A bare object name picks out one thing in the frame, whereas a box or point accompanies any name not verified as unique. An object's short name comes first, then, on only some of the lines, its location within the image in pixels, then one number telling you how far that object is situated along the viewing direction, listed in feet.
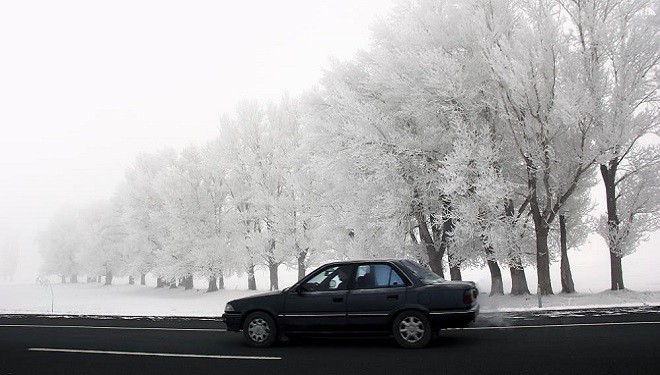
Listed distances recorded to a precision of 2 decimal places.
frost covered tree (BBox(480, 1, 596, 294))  62.90
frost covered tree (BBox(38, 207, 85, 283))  243.81
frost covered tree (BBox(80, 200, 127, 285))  191.59
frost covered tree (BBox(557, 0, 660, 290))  62.54
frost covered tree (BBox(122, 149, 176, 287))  156.76
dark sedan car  30.86
